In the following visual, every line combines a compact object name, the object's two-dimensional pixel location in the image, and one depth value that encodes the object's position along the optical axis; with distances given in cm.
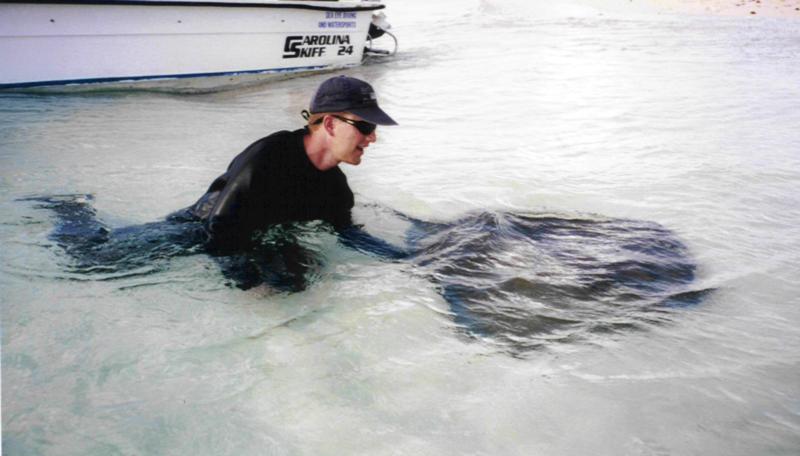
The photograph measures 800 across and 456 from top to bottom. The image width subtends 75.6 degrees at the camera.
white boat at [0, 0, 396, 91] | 716
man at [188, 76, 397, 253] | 268
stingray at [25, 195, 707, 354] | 287
